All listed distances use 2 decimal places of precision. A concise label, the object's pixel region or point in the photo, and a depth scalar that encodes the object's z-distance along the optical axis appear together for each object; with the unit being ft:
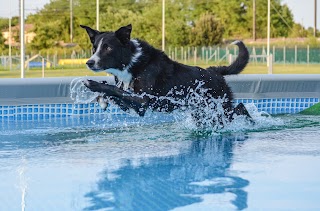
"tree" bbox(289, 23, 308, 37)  183.52
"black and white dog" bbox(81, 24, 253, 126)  21.72
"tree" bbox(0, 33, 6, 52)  171.18
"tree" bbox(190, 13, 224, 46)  167.02
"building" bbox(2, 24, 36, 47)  188.14
